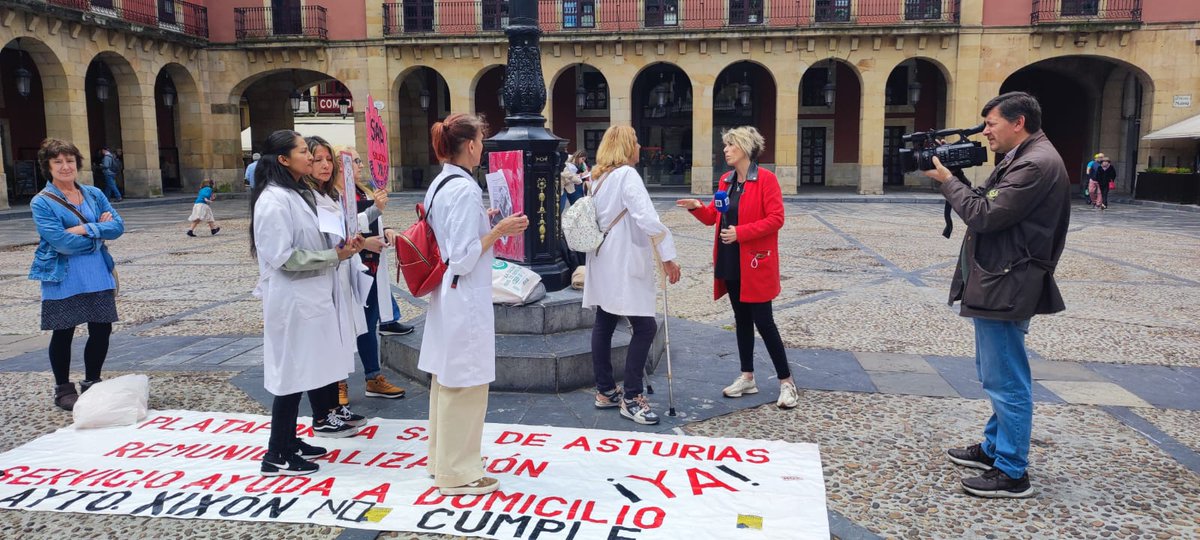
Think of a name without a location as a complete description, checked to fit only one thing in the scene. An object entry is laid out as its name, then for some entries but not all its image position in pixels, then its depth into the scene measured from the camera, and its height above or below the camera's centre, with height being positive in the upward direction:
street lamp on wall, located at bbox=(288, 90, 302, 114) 28.38 +2.57
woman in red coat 4.34 -0.43
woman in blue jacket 4.41 -0.53
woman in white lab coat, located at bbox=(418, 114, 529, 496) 3.15 -0.61
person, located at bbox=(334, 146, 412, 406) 4.66 -0.92
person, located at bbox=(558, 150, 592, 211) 8.21 -0.11
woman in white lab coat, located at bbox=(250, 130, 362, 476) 3.35 -0.48
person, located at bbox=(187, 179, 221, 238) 13.50 -0.71
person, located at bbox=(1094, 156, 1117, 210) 19.00 -0.31
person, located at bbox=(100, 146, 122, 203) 21.28 -0.06
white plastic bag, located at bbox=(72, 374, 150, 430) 4.22 -1.30
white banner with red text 3.14 -1.42
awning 19.28 +0.87
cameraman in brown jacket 3.12 -0.38
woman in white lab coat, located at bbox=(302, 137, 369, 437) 3.60 -0.65
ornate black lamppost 5.68 +0.21
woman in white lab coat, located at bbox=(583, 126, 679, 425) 4.14 -0.49
